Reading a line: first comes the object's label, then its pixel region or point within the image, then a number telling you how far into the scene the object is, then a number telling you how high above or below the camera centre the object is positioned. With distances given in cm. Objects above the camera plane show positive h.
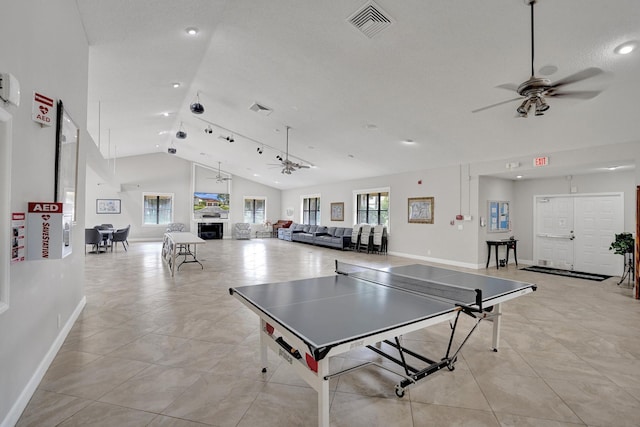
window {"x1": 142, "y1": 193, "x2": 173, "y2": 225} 1327 +37
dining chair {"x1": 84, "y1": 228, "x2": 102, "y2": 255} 868 -62
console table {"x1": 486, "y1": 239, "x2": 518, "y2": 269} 727 -66
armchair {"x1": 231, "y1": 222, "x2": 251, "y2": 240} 1464 -70
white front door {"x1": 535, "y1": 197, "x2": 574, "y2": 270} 726 -34
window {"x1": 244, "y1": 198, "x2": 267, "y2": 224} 1555 +35
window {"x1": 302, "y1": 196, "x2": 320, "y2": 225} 1365 +32
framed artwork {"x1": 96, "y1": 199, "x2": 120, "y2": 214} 1234 +42
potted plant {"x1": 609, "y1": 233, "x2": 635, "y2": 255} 528 -44
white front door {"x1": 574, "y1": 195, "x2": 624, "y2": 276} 651 -29
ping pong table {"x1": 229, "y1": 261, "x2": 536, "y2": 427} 148 -56
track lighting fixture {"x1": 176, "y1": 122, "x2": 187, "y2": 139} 853 +232
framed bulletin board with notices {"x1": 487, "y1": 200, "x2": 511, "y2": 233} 759 +3
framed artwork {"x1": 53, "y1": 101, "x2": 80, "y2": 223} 267 +54
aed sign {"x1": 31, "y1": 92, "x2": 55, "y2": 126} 215 +80
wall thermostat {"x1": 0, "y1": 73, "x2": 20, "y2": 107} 160 +70
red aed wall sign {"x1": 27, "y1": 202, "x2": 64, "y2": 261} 197 -10
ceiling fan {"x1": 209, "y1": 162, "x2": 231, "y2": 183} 1424 +194
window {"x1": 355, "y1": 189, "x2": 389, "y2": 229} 1009 +37
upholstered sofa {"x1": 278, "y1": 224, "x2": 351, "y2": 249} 1077 -73
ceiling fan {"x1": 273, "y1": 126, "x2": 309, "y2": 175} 738 +129
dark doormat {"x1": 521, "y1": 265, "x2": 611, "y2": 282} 629 -123
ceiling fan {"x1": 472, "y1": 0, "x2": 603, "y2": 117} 247 +116
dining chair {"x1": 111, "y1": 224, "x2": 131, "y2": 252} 973 -65
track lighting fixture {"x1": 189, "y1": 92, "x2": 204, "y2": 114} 588 +214
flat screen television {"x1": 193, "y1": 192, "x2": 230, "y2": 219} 1418 +55
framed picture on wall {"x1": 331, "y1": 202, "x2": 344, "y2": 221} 1178 +25
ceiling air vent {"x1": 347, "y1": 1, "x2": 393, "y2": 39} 318 +220
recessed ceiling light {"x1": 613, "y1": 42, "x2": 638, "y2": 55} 309 +180
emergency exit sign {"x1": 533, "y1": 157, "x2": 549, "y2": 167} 593 +115
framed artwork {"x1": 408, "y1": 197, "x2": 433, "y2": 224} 839 +22
